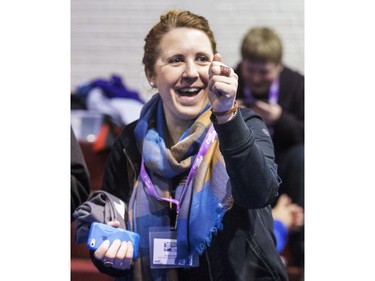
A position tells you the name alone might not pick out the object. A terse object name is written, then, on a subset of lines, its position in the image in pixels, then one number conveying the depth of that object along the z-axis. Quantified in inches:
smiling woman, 82.6
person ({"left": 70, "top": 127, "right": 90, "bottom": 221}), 95.0
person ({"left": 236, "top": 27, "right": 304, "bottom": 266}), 98.3
